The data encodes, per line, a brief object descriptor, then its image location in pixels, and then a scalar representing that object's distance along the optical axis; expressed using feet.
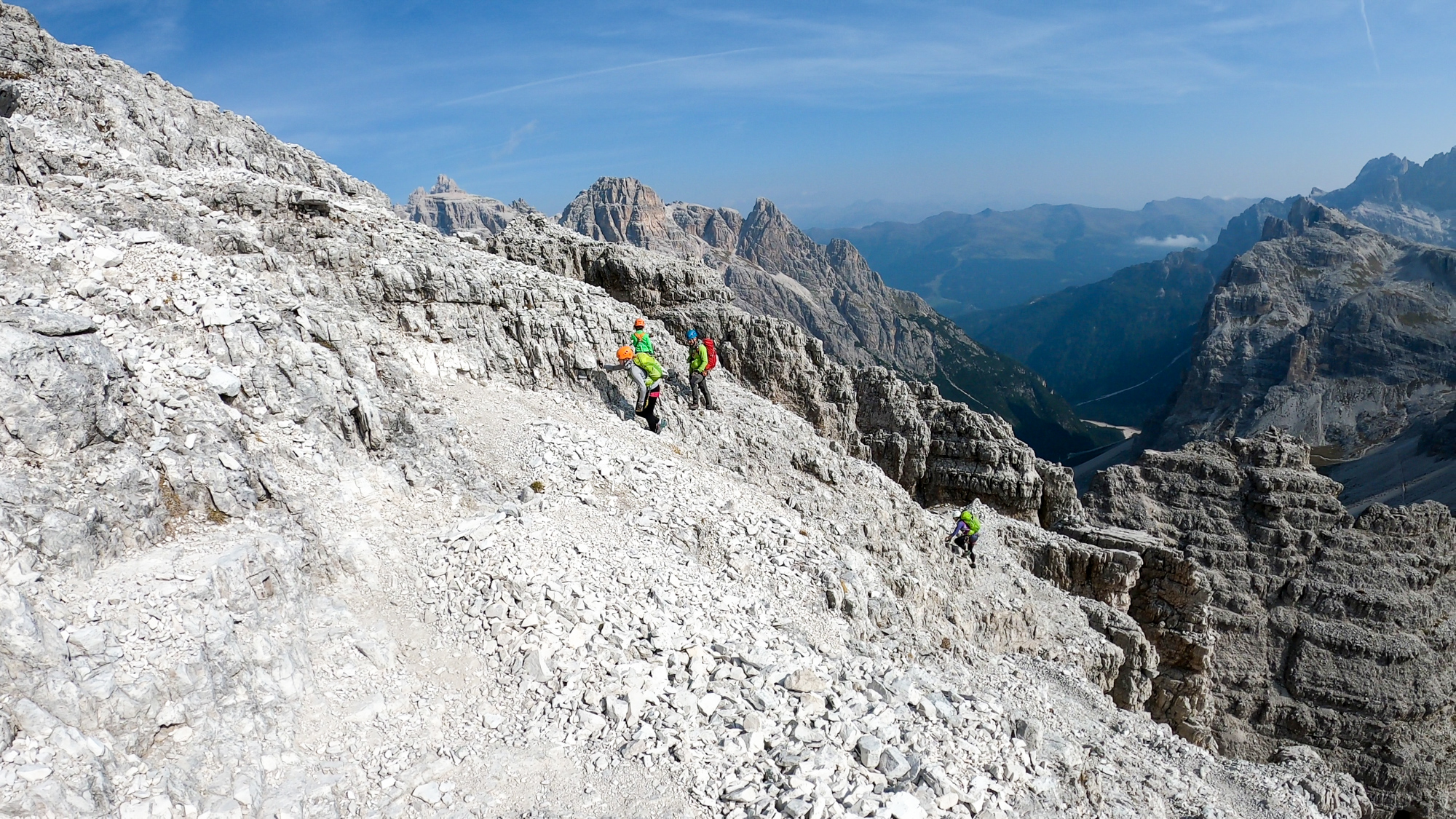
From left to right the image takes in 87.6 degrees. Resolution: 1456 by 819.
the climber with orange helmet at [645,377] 78.02
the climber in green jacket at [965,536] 97.19
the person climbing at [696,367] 89.40
